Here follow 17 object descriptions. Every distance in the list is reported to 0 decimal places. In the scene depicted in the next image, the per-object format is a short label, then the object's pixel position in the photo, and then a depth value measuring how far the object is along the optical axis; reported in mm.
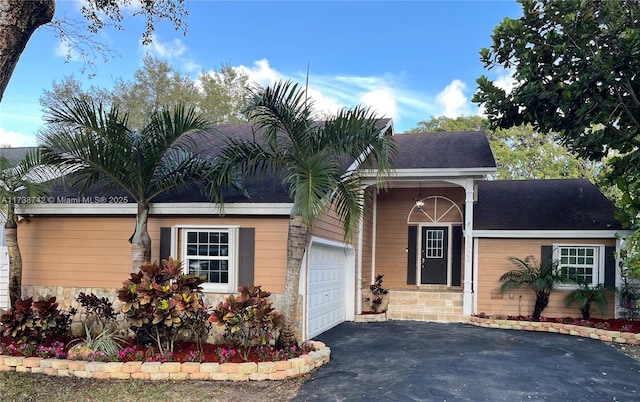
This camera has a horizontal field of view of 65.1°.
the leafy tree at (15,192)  8212
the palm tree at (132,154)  7504
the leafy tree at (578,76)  9711
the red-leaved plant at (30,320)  7434
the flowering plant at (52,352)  7086
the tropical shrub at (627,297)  10867
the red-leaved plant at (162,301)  6812
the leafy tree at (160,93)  28047
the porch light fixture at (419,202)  13383
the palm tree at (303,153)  6840
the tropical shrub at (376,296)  12344
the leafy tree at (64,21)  4348
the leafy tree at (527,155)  25781
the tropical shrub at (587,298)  10809
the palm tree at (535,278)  11234
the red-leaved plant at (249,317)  6910
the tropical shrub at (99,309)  8086
